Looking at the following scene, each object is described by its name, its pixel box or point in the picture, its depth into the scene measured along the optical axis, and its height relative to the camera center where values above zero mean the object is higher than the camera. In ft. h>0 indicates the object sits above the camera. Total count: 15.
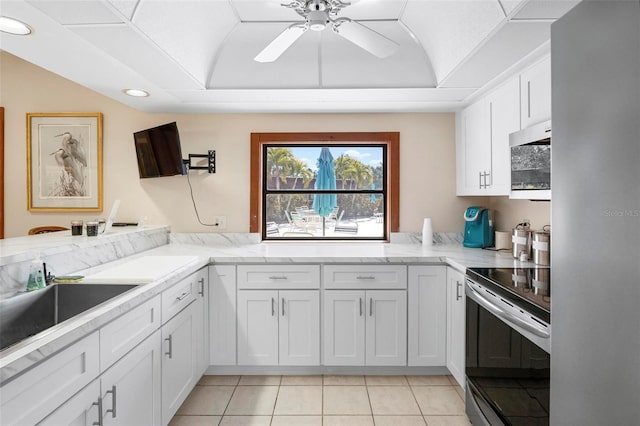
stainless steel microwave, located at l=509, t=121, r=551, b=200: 6.44 +0.90
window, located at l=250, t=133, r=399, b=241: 11.47 +0.59
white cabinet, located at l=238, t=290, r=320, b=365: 8.84 -2.78
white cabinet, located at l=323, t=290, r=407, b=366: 8.84 -2.81
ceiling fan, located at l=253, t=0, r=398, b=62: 5.45 +2.81
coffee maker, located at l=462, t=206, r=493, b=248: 10.11 -0.48
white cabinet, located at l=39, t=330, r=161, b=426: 4.10 -2.38
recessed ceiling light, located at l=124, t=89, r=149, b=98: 8.95 +2.88
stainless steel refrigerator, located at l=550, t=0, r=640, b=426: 2.82 -0.04
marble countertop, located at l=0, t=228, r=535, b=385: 3.62 -1.11
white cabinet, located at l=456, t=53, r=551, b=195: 6.89 +1.88
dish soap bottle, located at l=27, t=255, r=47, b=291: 5.61 -1.02
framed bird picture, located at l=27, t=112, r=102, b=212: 11.07 +1.47
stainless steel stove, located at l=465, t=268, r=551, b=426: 4.50 -1.96
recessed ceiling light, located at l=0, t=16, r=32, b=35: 5.59 +2.86
